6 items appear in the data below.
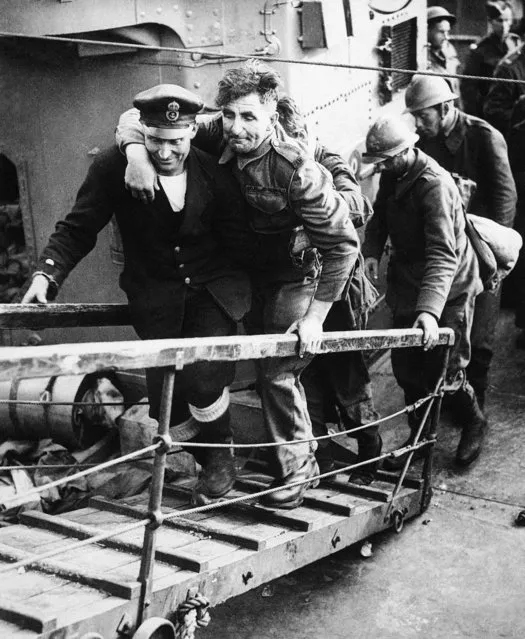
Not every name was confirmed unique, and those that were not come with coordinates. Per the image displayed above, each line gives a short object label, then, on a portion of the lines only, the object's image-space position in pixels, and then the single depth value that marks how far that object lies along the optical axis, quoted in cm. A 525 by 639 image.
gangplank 350
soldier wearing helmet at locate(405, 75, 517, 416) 668
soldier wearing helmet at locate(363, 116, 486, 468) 566
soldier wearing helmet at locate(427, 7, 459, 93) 981
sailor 466
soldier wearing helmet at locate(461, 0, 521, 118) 970
